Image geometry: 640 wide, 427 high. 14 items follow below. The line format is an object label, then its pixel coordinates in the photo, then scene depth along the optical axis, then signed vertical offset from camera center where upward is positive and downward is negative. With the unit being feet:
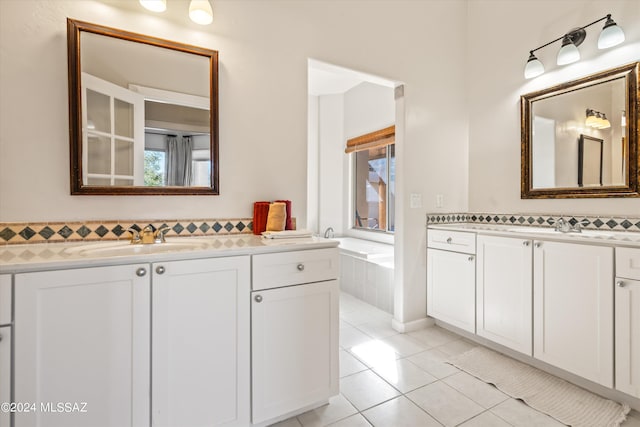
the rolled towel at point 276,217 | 5.75 -0.11
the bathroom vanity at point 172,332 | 3.38 -1.62
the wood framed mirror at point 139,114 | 4.80 +1.70
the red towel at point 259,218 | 5.99 -0.14
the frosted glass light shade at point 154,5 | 4.97 +3.49
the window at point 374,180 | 13.00 +1.50
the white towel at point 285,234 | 5.23 -0.41
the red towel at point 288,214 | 6.20 -0.06
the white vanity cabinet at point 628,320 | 4.91 -1.84
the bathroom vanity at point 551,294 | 5.07 -1.73
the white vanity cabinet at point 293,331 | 4.54 -1.94
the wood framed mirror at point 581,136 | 6.21 +1.79
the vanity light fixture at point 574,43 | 6.00 +3.66
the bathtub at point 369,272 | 9.82 -2.20
